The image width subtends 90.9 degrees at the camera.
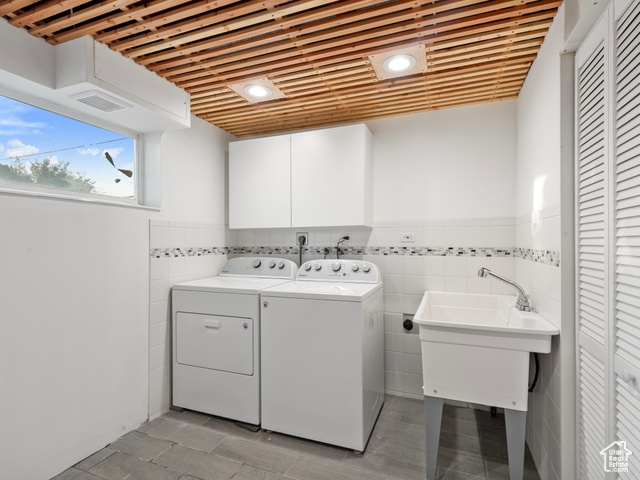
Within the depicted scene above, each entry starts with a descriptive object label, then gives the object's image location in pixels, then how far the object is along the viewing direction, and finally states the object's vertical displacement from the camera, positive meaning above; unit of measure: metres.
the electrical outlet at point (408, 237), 2.64 +0.01
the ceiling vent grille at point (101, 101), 1.78 +0.81
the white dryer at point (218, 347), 2.16 -0.79
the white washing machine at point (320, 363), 1.92 -0.80
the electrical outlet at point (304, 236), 2.94 +0.02
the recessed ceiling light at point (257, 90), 2.13 +1.05
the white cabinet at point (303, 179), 2.49 +0.49
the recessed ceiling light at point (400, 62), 1.76 +1.04
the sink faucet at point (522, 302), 1.84 -0.38
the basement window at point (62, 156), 1.71 +0.51
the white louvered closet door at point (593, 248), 1.21 -0.04
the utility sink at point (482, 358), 1.51 -0.60
